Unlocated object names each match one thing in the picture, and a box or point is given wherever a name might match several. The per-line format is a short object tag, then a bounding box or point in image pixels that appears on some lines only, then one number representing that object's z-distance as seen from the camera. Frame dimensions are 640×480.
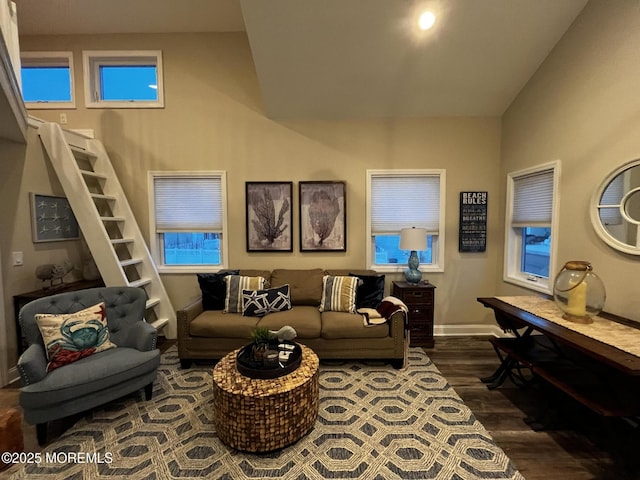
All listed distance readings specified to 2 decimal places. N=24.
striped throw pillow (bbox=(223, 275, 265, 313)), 3.20
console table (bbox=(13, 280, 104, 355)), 2.72
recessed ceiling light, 2.61
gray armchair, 1.90
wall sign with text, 3.76
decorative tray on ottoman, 1.96
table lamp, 3.36
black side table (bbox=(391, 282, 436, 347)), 3.40
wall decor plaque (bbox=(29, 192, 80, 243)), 2.95
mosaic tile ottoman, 1.81
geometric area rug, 1.74
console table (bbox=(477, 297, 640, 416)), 1.64
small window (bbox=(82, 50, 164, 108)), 3.68
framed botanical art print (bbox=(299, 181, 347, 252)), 3.77
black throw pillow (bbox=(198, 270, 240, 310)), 3.29
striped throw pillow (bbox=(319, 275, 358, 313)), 3.23
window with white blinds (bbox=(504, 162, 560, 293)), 2.99
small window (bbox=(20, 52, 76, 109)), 3.68
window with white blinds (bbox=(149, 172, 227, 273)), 3.81
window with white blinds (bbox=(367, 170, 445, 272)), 3.80
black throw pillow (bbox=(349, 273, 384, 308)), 3.35
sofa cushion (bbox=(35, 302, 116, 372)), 2.12
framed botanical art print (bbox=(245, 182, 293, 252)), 3.77
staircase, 2.99
